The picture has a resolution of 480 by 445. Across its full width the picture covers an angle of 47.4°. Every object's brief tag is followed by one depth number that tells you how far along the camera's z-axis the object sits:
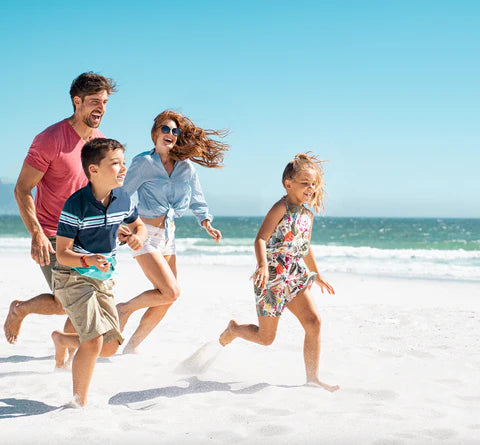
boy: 3.14
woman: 4.45
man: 3.83
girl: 3.79
